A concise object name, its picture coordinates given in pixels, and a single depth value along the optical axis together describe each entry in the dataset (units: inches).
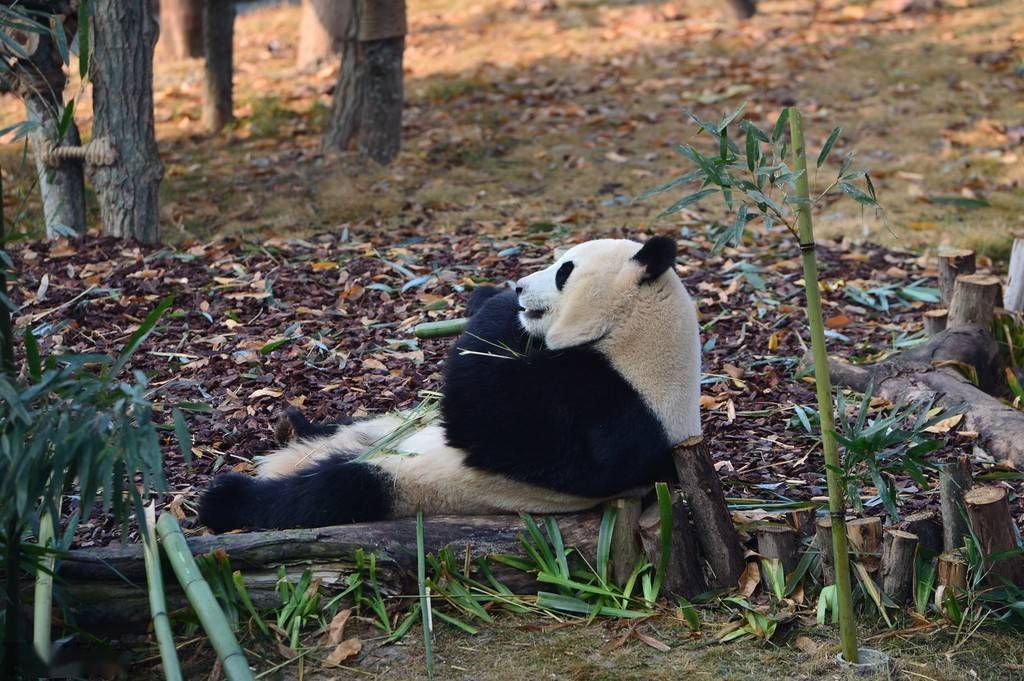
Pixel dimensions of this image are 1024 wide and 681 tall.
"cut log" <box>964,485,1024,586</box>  219.0
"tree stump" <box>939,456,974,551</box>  226.7
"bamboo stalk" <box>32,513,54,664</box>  188.0
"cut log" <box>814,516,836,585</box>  223.1
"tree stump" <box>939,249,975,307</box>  361.4
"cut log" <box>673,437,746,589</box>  228.4
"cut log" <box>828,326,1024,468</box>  294.2
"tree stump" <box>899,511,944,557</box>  231.8
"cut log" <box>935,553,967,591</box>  222.5
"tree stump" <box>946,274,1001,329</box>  344.5
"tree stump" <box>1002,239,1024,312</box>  384.2
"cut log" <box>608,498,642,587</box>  235.8
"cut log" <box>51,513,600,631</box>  210.4
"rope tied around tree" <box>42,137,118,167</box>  444.1
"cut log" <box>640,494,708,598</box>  232.5
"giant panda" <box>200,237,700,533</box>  228.1
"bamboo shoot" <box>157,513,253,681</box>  181.6
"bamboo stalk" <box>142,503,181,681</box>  179.3
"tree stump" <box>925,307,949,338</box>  353.4
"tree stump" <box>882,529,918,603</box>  223.6
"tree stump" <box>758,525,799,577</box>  233.1
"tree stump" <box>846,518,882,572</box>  229.1
